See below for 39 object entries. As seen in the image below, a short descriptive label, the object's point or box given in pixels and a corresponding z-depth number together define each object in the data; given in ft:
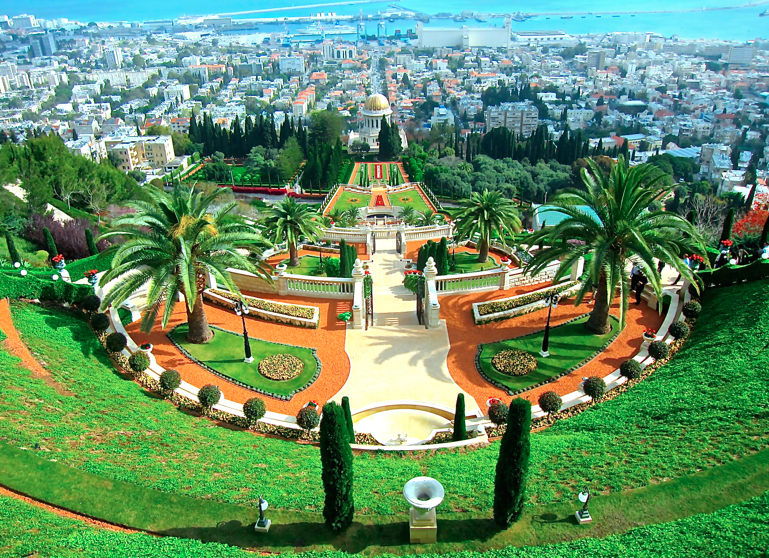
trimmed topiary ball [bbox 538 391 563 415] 65.77
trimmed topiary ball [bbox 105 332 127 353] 77.30
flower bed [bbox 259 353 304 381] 77.20
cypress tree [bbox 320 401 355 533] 42.91
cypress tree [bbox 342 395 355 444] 59.88
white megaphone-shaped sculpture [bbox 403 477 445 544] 43.55
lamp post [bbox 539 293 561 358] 77.05
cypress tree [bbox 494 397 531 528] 42.80
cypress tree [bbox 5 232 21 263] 107.86
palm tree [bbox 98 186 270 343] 75.77
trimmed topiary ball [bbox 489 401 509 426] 64.44
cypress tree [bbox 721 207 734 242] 103.40
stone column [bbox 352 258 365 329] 91.40
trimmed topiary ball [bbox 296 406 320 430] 64.59
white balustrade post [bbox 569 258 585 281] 98.39
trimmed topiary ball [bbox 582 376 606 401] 67.97
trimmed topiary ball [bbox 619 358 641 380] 71.00
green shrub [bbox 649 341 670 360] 74.08
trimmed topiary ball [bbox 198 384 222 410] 67.82
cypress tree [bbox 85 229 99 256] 118.11
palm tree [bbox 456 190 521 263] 122.93
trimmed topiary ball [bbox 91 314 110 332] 81.30
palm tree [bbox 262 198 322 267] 119.85
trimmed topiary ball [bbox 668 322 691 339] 77.46
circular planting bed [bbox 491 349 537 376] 77.10
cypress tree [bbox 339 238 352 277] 112.68
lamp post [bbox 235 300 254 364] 77.46
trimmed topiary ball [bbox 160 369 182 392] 70.23
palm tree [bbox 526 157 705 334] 76.74
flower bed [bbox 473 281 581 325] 91.04
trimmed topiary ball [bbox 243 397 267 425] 65.57
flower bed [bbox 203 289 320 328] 91.66
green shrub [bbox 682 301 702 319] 82.43
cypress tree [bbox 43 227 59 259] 121.06
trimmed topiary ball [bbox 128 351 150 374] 73.36
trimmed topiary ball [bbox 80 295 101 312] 85.87
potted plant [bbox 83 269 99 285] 94.47
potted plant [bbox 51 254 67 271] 95.50
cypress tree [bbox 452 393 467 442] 62.34
